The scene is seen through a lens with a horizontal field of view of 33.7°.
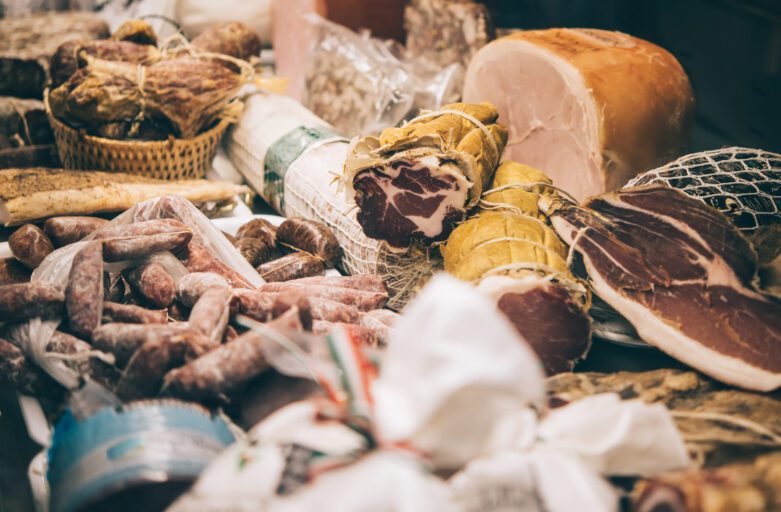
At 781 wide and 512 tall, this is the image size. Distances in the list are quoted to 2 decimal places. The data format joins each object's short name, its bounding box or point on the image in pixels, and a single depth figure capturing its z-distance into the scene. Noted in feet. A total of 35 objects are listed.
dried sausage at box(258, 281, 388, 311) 3.84
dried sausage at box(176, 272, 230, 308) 3.62
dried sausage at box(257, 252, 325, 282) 4.12
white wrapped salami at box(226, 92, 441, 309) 4.10
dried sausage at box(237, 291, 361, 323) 3.54
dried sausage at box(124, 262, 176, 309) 3.66
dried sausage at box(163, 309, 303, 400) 3.21
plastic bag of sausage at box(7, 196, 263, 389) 3.42
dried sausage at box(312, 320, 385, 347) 3.52
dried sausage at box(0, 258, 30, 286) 3.83
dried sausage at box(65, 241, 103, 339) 3.48
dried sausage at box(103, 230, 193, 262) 3.70
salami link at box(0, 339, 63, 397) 3.43
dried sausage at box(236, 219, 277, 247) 4.35
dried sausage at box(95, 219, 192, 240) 3.83
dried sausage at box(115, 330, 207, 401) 3.24
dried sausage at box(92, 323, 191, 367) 3.34
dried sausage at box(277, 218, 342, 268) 4.28
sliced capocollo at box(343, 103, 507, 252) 3.78
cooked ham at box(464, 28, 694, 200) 4.23
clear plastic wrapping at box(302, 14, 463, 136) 5.26
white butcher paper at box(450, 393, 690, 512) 2.81
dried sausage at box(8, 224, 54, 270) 3.84
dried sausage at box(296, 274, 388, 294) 3.98
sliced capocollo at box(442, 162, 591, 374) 3.51
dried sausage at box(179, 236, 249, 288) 3.84
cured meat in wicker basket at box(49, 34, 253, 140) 4.66
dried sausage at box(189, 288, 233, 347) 3.41
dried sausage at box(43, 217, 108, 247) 3.95
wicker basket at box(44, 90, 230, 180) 4.73
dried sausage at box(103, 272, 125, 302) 3.73
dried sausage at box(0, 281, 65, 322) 3.48
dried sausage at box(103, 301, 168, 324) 3.53
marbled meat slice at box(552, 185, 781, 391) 3.50
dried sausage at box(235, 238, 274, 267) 4.19
